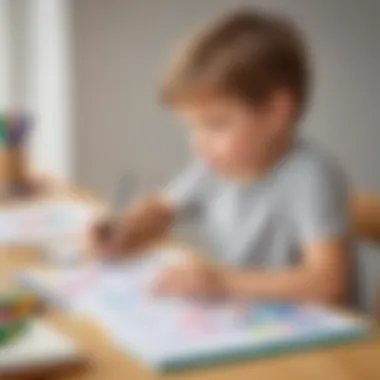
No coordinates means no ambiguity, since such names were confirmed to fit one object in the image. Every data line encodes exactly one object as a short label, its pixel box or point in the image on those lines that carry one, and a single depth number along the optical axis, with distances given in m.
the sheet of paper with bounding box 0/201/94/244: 1.65
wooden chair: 1.71
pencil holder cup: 1.96
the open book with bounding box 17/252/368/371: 1.24
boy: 1.50
